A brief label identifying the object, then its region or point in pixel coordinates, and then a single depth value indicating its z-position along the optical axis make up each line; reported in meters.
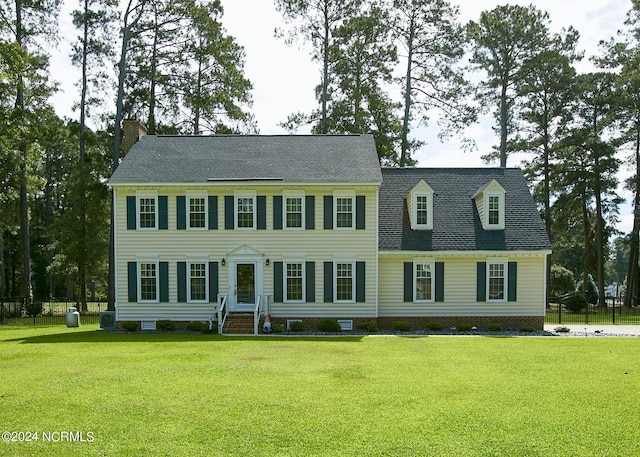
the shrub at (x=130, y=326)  22.91
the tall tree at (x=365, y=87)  35.06
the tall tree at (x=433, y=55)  34.91
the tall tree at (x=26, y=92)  29.20
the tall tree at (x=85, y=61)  32.44
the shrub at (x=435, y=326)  22.78
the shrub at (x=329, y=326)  22.31
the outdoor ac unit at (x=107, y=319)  23.67
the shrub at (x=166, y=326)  22.94
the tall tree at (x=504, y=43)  35.75
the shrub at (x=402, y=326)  22.50
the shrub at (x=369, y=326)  22.34
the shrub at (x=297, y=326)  22.53
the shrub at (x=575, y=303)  32.97
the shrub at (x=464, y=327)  22.77
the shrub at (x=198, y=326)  22.25
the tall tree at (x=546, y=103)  36.78
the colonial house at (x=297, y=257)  23.33
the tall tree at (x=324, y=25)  34.62
